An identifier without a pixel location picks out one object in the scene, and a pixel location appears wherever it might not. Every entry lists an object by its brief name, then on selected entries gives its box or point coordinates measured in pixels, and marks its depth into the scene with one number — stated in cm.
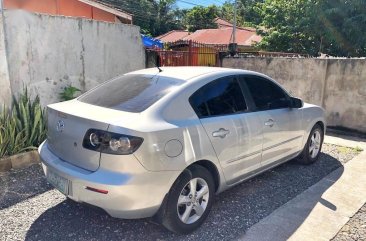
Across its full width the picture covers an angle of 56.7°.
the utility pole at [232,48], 983
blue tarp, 1176
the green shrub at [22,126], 476
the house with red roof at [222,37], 2478
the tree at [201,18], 4357
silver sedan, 274
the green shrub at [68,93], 608
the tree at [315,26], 1280
